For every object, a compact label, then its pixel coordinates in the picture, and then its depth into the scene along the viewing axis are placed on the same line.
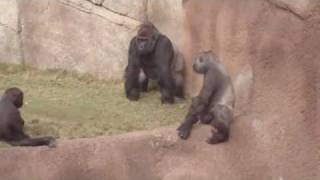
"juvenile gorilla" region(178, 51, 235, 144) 19.33
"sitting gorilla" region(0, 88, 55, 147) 19.30
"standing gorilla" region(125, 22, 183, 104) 23.44
